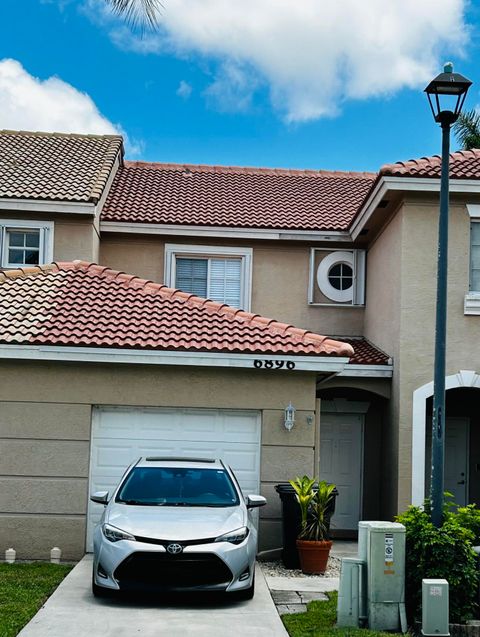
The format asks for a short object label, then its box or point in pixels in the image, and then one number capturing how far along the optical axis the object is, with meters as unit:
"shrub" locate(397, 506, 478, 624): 9.28
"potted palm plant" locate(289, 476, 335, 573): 12.52
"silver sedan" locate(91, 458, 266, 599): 9.84
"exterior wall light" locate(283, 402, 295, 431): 13.76
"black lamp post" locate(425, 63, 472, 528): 9.71
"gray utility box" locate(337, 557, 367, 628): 9.29
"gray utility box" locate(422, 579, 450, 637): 8.80
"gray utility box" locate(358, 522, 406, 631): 9.26
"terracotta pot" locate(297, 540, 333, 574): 12.51
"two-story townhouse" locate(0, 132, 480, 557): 13.66
